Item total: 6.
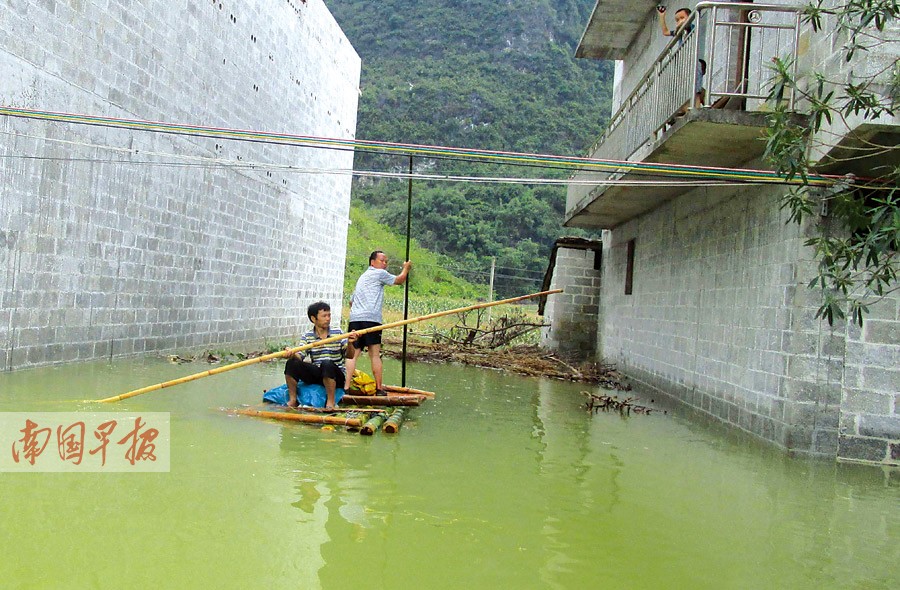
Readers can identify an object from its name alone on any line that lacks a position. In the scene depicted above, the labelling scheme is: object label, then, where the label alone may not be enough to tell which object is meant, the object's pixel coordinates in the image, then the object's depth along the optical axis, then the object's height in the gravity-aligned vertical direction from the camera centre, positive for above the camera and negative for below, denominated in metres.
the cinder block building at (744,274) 7.34 +0.56
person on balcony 8.01 +2.49
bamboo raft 7.11 -1.06
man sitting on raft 7.78 -0.63
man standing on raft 8.71 -0.05
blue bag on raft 7.89 -0.95
